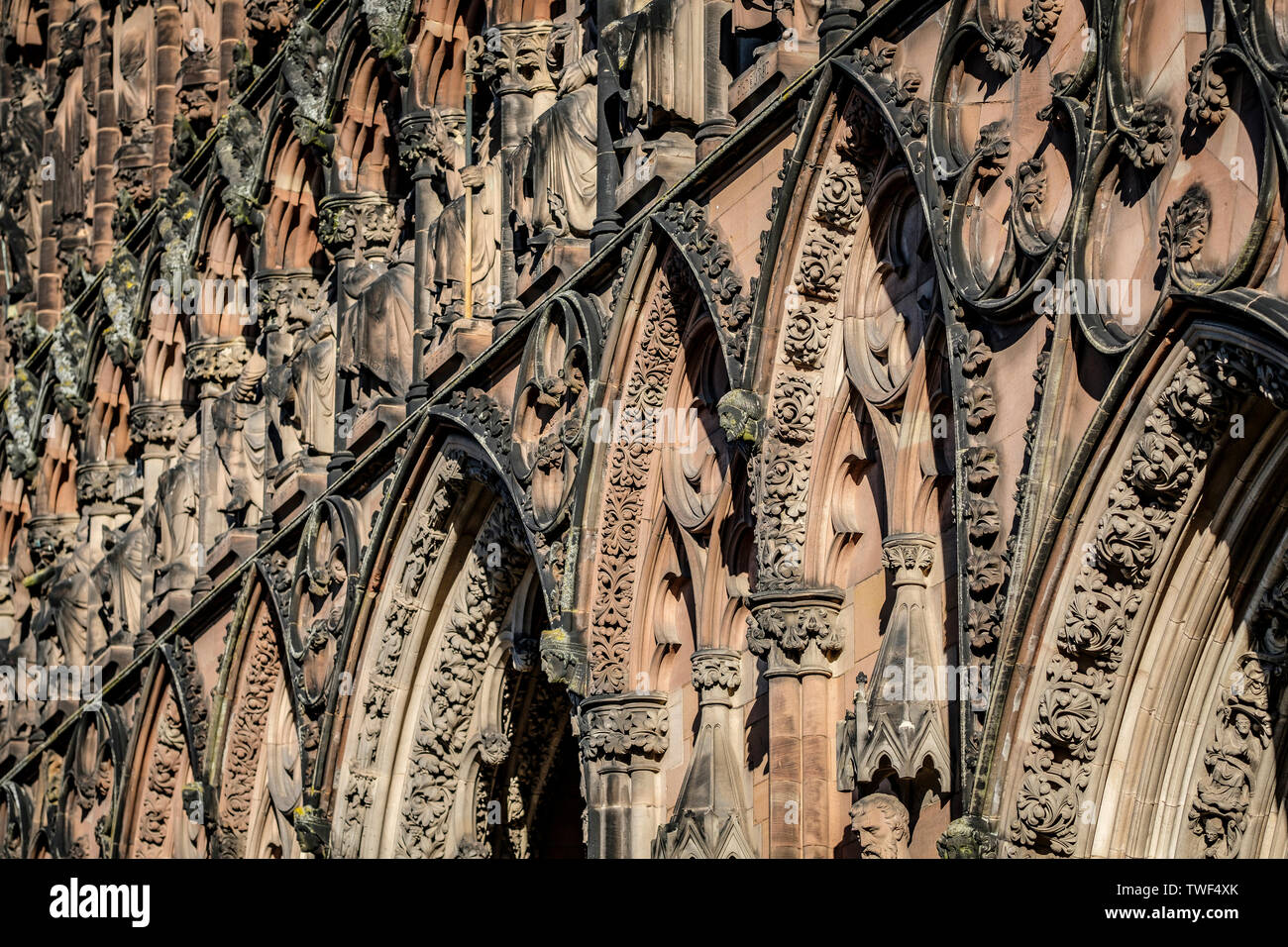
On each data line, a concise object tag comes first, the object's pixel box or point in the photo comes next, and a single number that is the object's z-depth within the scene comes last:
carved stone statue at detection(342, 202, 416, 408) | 23.58
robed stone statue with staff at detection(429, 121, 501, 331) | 22.09
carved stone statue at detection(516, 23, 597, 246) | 20.38
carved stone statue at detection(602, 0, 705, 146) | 18.78
